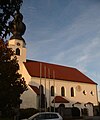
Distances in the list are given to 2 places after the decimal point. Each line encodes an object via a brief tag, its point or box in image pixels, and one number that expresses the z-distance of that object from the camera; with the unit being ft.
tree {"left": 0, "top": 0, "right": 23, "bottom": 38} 19.50
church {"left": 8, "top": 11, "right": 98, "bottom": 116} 79.14
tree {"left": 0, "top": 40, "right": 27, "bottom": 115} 44.31
